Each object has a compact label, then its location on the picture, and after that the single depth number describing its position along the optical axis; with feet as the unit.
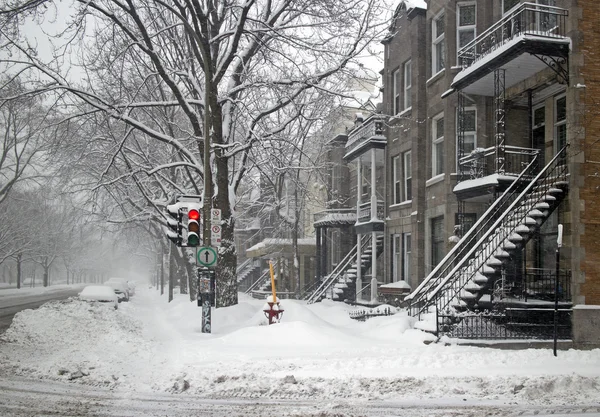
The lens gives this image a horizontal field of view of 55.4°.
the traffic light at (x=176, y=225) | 44.50
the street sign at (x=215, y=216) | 46.02
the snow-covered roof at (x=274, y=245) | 107.04
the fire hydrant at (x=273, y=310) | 46.60
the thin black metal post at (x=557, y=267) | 37.66
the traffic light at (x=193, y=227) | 43.65
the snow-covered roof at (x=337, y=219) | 92.17
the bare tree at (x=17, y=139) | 111.89
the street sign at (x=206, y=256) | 44.76
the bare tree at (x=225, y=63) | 51.16
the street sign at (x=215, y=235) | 45.85
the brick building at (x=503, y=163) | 44.93
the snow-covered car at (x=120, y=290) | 118.08
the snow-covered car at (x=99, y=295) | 90.53
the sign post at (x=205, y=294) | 45.62
